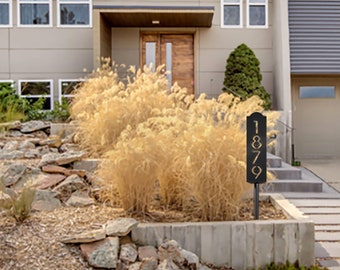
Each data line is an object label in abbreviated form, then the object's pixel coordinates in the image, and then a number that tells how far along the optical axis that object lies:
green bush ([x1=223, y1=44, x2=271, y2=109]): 9.85
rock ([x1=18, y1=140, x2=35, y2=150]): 6.24
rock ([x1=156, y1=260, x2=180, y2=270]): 3.42
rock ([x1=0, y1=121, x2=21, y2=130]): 7.28
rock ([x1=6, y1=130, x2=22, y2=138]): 7.28
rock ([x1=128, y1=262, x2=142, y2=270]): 3.45
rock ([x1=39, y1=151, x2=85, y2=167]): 5.30
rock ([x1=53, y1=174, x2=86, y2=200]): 4.66
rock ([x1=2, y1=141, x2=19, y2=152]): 6.14
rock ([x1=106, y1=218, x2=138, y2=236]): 3.68
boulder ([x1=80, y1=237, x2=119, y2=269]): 3.43
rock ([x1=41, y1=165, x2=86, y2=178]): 5.08
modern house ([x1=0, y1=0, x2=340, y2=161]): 10.78
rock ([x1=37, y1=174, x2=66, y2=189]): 4.76
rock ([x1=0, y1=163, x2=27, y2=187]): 4.80
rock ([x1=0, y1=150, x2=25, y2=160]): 5.79
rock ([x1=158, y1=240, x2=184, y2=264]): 3.58
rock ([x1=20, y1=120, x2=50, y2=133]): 7.52
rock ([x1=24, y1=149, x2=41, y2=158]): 5.90
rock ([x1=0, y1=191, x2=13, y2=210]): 3.91
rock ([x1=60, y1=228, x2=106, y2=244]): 3.54
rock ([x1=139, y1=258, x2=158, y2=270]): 3.45
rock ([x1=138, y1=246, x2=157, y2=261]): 3.61
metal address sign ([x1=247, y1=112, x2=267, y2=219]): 4.03
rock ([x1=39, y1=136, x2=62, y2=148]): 6.37
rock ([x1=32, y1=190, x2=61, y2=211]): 4.27
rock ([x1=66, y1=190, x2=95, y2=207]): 4.43
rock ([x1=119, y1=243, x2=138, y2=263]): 3.53
